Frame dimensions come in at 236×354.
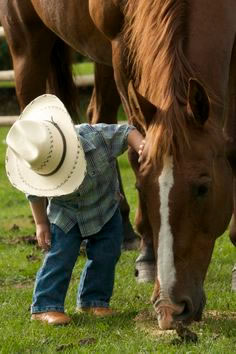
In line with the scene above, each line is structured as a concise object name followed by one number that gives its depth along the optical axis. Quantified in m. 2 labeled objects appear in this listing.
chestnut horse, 8.34
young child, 9.20
